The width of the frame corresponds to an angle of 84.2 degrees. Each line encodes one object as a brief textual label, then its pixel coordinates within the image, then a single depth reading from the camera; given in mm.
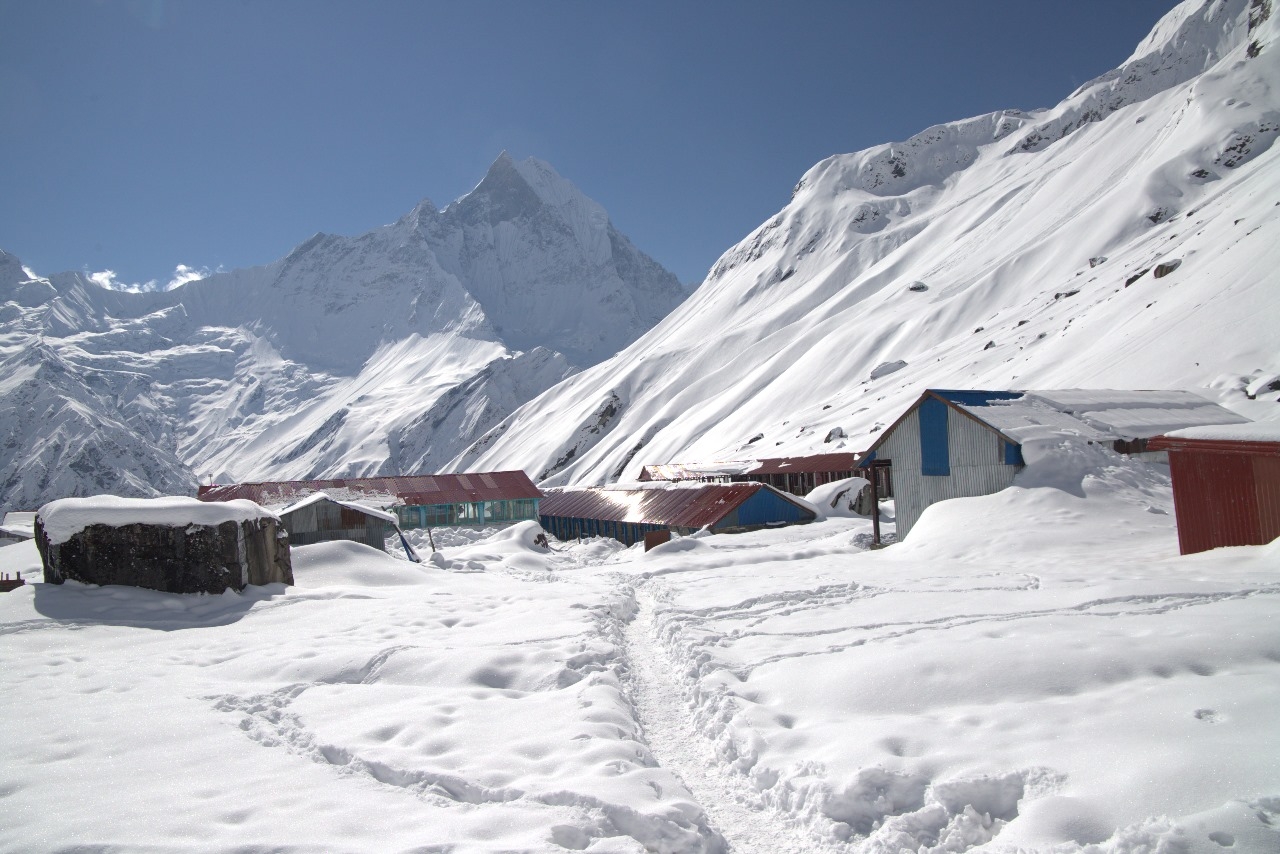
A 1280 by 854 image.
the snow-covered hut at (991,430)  22500
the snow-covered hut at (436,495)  48594
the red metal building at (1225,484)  13375
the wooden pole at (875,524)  24167
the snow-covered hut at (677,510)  33613
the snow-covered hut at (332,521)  28672
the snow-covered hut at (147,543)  14188
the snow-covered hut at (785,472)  46594
